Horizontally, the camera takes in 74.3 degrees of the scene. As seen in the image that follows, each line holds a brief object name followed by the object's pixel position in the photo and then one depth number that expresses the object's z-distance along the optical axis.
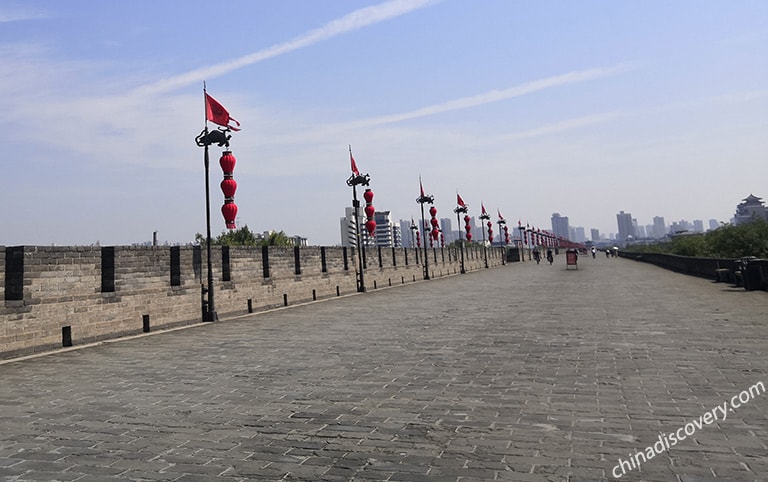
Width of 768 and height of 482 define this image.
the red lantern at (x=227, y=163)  14.77
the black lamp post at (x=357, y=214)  24.75
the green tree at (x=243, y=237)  63.35
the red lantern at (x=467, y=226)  46.82
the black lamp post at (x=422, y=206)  36.38
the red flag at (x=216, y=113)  15.78
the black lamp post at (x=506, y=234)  70.78
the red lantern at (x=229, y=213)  14.41
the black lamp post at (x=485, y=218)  57.31
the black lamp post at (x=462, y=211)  46.11
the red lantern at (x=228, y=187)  14.60
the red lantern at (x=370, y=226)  26.12
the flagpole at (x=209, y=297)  14.50
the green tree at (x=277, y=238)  64.05
